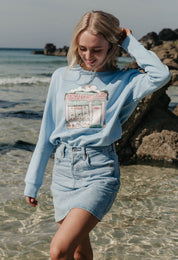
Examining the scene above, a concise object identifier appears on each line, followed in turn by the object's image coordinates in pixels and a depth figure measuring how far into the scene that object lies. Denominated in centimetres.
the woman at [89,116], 249
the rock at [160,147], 701
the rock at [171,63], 2208
